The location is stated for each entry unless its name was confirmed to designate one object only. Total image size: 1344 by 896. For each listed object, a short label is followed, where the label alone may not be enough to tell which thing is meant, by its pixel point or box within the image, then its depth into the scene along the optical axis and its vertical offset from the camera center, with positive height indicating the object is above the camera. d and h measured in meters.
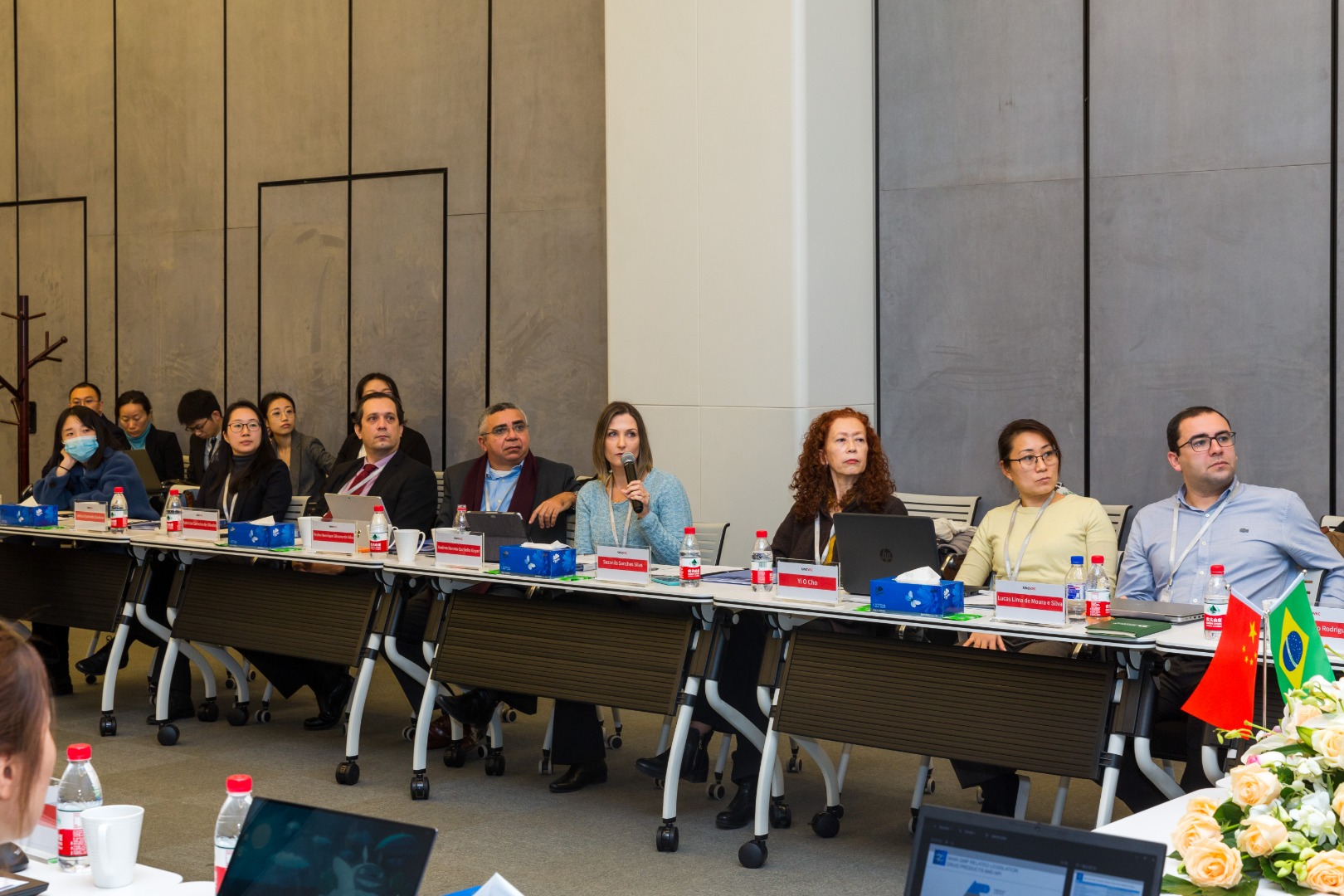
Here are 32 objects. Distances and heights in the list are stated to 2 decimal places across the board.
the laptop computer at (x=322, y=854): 1.55 -0.48
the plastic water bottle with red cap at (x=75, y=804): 2.00 -0.55
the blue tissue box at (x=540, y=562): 4.41 -0.41
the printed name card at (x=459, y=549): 4.67 -0.40
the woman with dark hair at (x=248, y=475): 6.00 -0.21
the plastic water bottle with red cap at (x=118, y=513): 5.70 -0.36
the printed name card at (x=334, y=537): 5.02 -0.39
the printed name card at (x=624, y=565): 4.32 -0.42
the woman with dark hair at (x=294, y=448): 7.48 -0.12
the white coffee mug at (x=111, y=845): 1.92 -0.57
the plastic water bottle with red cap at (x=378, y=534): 4.92 -0.37
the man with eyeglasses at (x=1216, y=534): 4.01 -0.28
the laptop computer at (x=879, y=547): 3.87 -0.32
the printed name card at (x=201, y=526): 5.45 -0.39
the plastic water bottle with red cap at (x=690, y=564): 4.28 -0.40
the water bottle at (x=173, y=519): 5.56 -0.37
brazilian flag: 1.96 -0.29
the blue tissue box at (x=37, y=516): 5.91 -0.38
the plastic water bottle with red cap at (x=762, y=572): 4.19 -0.42
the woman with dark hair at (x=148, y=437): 8.38 -0.08
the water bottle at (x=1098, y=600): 3.60 -0.42
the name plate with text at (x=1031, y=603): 3.55 -0.43
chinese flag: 2.15 -0.37
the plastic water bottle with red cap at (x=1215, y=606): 3.37 -0.41
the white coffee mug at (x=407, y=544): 4.75 -0.39
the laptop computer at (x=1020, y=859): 1.46 -0.45
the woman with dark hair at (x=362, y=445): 6.92 -0.07
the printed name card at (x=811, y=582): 3.93 -0.42
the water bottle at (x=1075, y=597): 3.64 -0.42
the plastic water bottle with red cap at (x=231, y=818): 1.92 -0.53
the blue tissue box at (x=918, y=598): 3.74 -0.44
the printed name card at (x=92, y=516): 5.77 -0.38
